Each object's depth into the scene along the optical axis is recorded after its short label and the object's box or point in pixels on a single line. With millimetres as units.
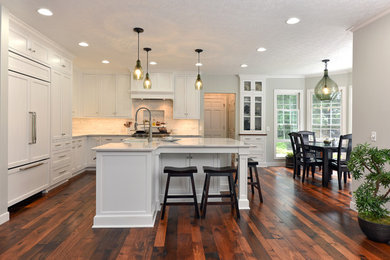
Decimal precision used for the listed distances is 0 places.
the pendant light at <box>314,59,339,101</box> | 5016
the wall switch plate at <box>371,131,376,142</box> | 3072
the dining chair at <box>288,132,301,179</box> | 5383
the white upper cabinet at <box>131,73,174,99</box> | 6355
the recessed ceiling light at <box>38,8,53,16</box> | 3049
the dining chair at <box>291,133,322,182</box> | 4926
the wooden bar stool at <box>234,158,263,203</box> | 3684
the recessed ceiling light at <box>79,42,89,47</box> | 4293
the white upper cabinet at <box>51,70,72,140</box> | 4324
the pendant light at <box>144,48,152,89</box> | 4156
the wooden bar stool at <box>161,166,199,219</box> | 3025
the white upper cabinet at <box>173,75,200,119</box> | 6516
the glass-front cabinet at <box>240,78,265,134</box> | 6773
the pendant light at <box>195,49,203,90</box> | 4363
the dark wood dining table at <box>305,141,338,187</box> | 4570
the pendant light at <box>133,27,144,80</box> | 3494
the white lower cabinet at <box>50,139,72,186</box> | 4364
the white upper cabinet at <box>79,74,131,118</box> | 6449
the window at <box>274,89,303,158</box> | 6961
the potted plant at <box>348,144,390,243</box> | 2428
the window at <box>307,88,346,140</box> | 6520
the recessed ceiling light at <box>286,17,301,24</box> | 3234
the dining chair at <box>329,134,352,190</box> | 4430
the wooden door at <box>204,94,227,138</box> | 8266
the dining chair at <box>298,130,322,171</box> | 5330
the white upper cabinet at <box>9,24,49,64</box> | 3256
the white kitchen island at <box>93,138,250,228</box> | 2779
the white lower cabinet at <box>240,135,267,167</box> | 6719
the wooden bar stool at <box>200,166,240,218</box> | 3061
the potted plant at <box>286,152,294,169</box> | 6490
